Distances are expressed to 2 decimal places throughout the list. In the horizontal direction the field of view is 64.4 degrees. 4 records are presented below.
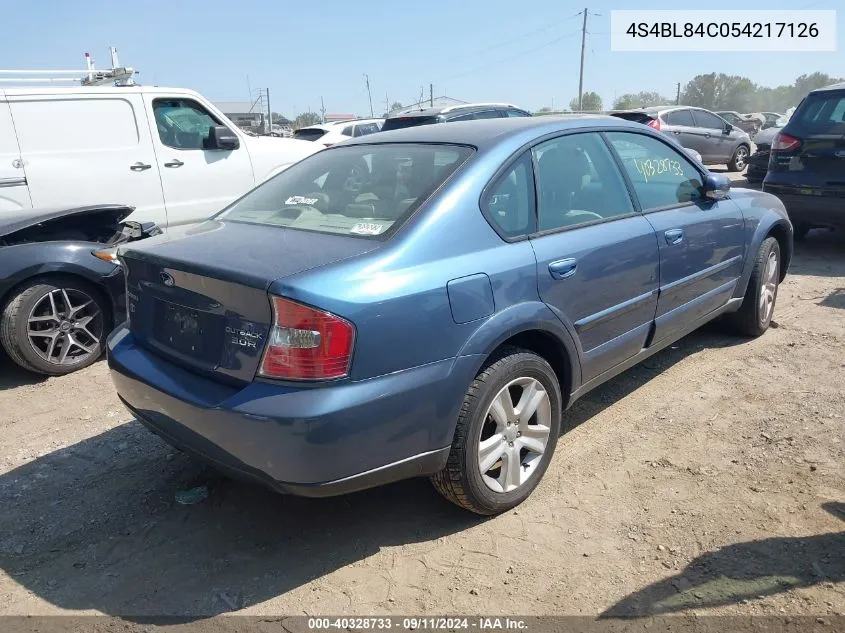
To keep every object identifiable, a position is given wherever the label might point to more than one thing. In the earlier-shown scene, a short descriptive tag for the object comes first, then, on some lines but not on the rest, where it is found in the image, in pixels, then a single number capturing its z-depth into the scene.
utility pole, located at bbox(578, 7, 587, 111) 46.34
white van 5.92
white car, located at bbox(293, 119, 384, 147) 15.95
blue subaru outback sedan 2.29
